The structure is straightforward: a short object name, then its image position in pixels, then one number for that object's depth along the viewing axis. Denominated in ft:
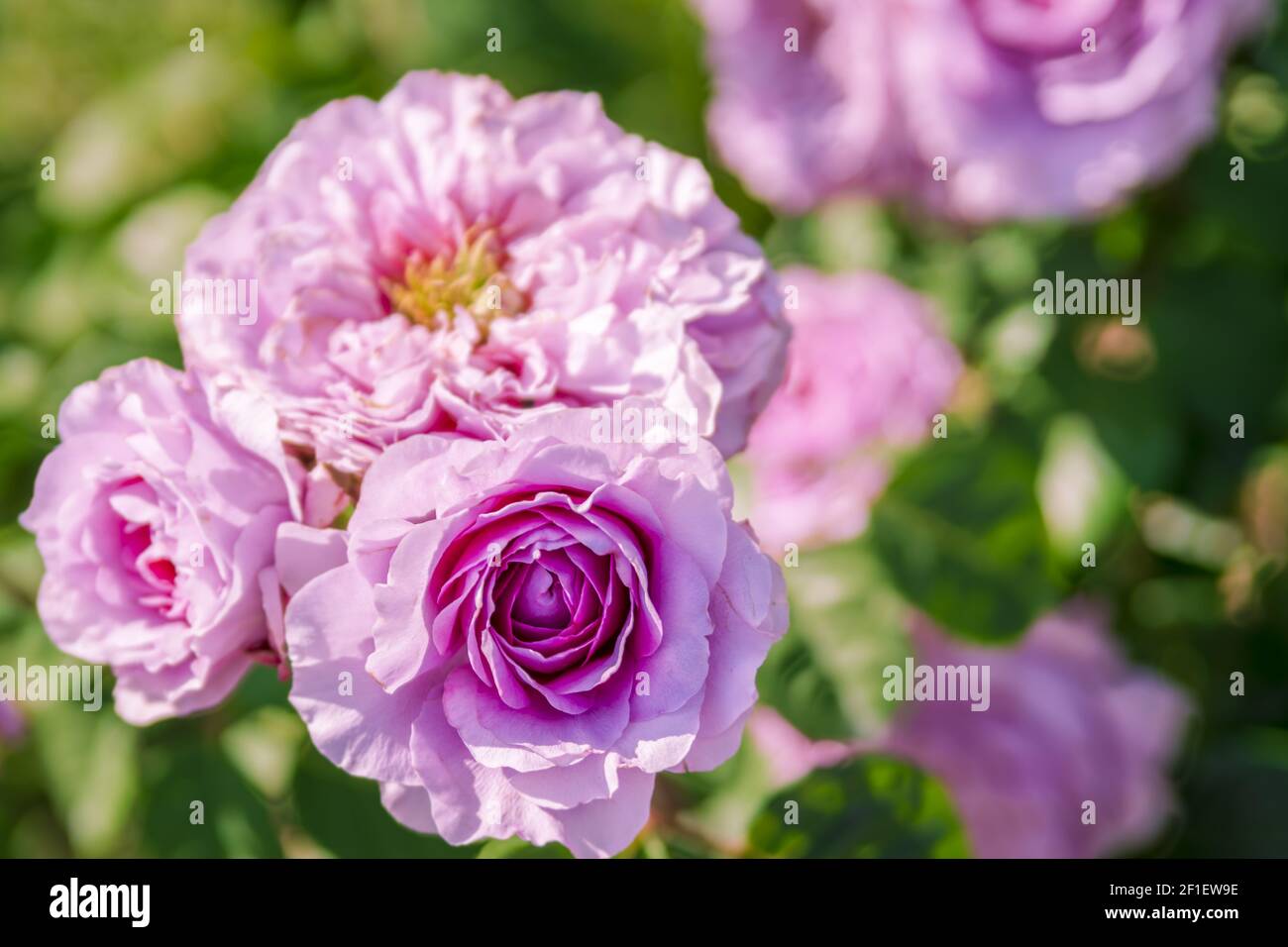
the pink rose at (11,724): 2.84
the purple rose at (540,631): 1.55
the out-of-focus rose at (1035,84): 2.54
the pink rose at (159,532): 1.73
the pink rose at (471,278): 1.75
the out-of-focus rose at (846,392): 3.02
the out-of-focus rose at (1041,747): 2.86
